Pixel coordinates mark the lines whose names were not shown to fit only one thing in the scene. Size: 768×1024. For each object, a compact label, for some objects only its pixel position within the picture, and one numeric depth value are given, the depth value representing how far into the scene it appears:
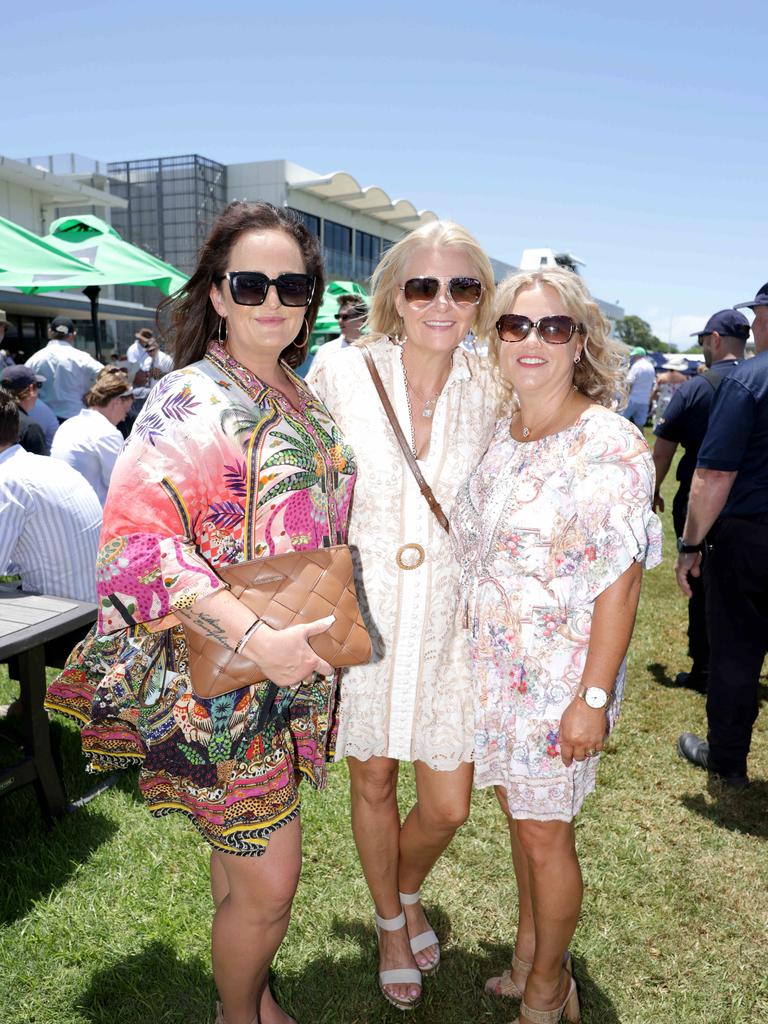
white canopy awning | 31.09
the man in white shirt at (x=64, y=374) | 8.12
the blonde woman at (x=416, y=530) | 2.19
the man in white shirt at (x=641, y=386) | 14.88
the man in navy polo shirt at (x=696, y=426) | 4.82
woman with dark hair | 1.58
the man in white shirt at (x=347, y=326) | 7.62
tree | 92.47
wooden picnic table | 3.07
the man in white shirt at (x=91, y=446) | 4.90
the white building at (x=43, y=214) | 20.72
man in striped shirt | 3.50
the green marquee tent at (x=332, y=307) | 11.54
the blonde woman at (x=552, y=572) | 1.90
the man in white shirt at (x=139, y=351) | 11.71
